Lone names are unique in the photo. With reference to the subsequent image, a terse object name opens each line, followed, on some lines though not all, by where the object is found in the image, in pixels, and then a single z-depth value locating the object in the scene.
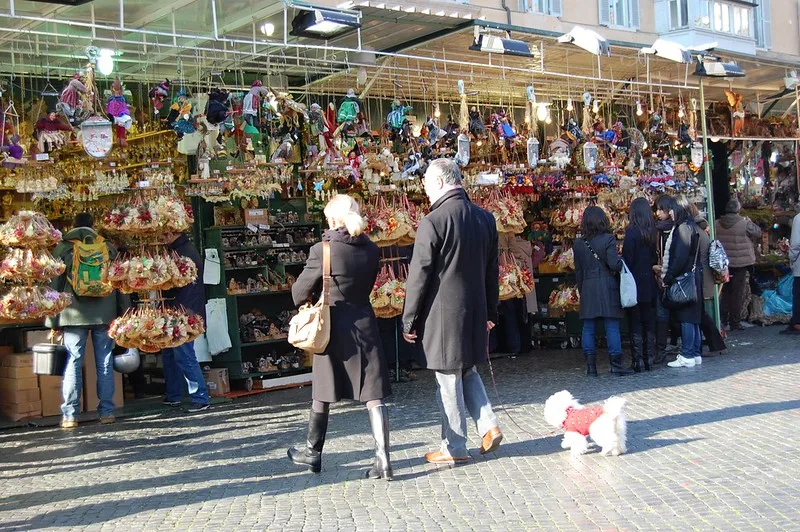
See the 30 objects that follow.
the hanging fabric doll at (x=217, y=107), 9.00
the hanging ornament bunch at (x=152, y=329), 8.73
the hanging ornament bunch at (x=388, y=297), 10.17
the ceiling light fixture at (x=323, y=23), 8.82
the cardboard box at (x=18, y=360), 10.11
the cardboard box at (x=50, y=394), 10.21
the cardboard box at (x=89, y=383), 10.48
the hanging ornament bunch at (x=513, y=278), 11.02
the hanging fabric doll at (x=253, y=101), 9.06
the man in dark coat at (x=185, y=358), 9.89
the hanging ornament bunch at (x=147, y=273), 8.79
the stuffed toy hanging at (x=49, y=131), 8.56
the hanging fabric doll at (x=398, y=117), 10.40
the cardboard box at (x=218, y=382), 11.04
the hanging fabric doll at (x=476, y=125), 11.17
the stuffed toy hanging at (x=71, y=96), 8.15
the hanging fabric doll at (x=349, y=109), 9.93
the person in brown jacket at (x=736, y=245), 14.83
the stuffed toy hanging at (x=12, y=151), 8.39
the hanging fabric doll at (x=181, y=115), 8.92
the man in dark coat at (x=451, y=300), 6.81
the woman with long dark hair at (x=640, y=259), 11.29
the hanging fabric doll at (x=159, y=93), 8.88
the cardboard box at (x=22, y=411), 10.02
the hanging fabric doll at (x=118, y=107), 8.37
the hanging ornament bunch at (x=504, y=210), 11.26
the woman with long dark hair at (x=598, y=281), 10.91
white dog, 7.02
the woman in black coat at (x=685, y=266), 11.12
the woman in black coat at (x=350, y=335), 6.61
